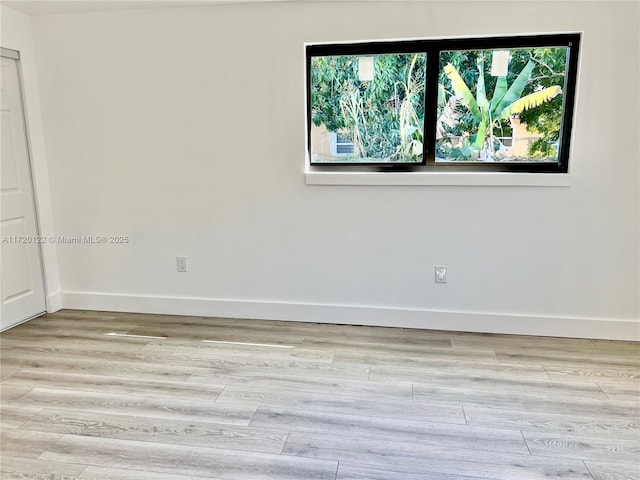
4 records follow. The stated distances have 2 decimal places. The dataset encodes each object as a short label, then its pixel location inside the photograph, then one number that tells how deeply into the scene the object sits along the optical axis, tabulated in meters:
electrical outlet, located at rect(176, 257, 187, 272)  3.35
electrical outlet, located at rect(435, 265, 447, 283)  3.05
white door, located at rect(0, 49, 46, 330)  3.09
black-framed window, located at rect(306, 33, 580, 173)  2.83
